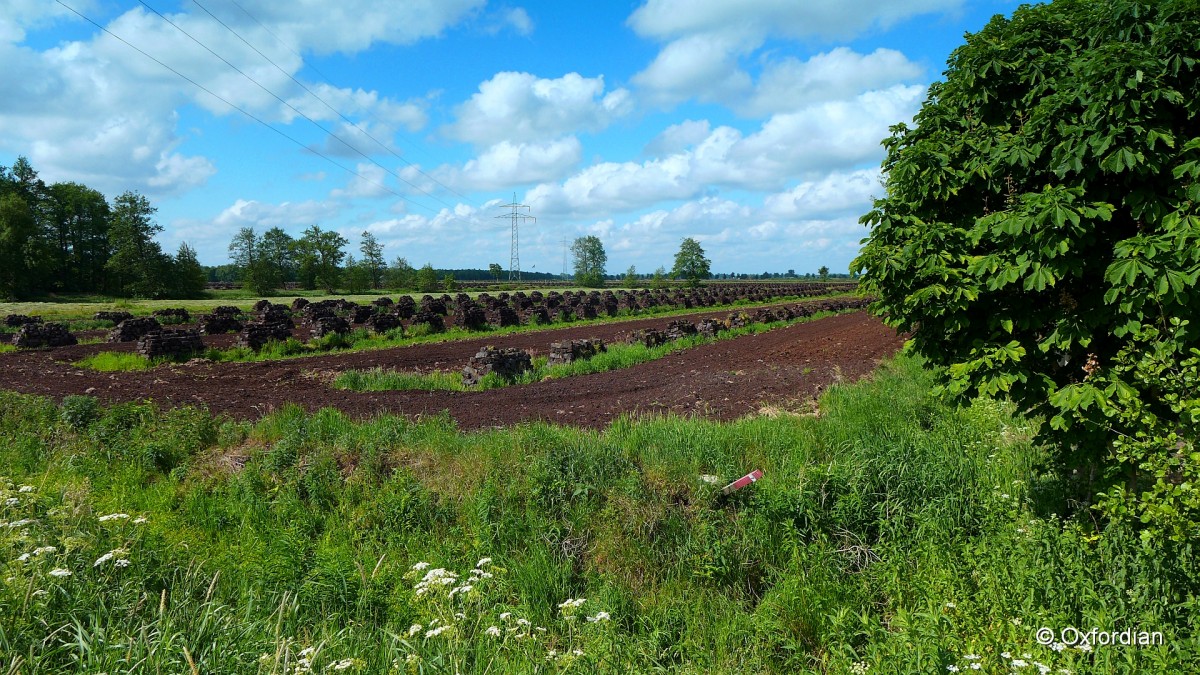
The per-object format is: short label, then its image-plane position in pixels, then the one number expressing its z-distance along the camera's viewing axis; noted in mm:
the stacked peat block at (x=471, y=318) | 31703
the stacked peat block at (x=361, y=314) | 34656
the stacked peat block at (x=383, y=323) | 29188
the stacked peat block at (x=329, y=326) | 27188
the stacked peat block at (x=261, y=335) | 23578
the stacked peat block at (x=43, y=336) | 23672
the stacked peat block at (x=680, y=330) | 24734
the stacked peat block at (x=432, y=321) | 30534
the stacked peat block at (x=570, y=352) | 18188
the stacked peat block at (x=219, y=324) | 30672
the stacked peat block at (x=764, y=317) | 34744
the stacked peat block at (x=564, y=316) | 37291
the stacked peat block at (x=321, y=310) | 35875
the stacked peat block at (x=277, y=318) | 30797
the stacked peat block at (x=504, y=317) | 34166
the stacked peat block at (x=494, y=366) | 15430
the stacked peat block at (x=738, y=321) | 29953
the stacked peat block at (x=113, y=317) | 35094
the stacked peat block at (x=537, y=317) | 35203
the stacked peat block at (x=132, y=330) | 26109
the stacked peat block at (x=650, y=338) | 22500
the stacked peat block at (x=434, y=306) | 38875
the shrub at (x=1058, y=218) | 3602
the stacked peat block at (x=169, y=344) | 20547
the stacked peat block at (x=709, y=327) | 25628
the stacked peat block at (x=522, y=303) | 42719
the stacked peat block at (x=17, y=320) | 28955
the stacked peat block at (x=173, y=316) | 35875
